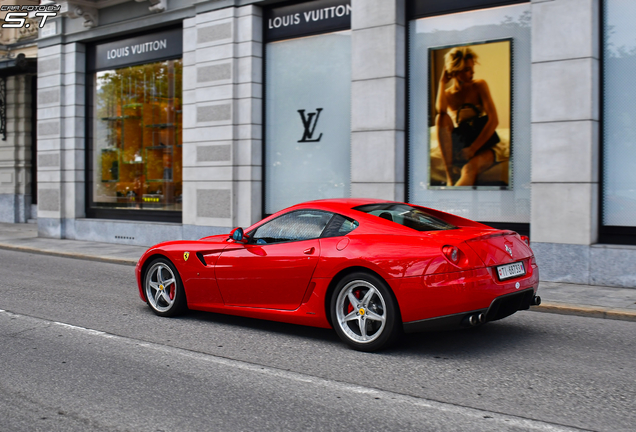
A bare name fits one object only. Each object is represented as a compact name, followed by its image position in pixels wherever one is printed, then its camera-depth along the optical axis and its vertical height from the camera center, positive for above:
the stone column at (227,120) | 14.19 +1.52
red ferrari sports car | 5.36 -0.71
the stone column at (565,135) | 9.73 +0.88
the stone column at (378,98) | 11.86 +1.71
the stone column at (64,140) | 18.12 +1.32
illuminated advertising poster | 11.11 +1.35
